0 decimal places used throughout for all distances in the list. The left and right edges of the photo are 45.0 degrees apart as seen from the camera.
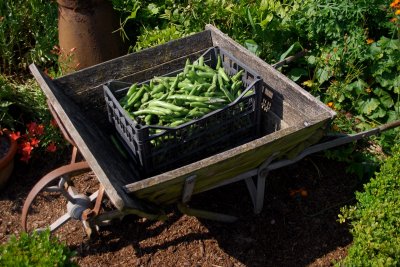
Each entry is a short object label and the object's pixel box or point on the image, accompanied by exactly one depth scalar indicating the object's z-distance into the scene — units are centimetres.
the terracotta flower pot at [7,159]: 359
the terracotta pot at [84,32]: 391
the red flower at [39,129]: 373
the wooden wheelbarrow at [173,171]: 246
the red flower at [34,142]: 368
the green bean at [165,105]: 283
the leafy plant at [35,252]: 221
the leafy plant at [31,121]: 374
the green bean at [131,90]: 301
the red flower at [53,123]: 378
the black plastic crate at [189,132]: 275
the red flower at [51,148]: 371
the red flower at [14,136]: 365
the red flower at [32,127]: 374
